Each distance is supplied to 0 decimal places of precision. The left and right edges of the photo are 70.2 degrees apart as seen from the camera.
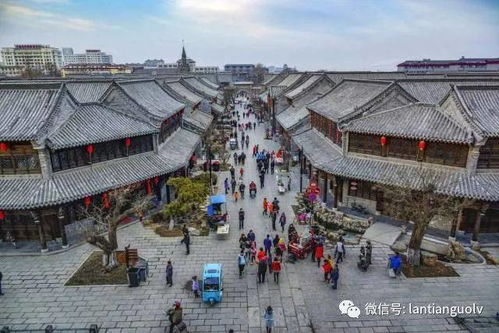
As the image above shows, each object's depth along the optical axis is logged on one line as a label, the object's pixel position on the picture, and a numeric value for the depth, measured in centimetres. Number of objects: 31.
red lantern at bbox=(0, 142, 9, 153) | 2373
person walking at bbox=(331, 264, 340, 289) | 1981
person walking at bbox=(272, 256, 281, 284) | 2072
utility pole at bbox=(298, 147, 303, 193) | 3694
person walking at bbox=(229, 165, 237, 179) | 3725
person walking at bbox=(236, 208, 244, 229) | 2812
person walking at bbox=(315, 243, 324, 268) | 2261
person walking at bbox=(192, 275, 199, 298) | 1952
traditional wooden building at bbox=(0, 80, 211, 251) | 2395
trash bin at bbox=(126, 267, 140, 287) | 2041
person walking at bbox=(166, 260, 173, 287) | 2039
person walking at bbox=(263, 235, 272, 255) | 2303
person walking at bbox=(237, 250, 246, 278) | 2136
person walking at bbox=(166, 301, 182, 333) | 1647
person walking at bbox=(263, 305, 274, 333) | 1662
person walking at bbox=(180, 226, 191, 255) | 2447
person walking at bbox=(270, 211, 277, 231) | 2840
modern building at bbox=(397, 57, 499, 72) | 10244
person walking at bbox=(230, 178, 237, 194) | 3619
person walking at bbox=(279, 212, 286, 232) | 2762
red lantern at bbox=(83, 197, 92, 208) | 2559
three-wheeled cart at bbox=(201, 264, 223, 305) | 1886
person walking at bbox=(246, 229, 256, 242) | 2450
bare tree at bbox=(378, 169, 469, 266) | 2164
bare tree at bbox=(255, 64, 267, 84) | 17488
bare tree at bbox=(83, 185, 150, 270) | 2159
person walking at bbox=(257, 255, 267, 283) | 2058
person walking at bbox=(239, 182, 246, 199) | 3525
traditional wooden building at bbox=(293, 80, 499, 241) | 2422
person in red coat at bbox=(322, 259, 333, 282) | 2057
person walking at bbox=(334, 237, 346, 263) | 2280
